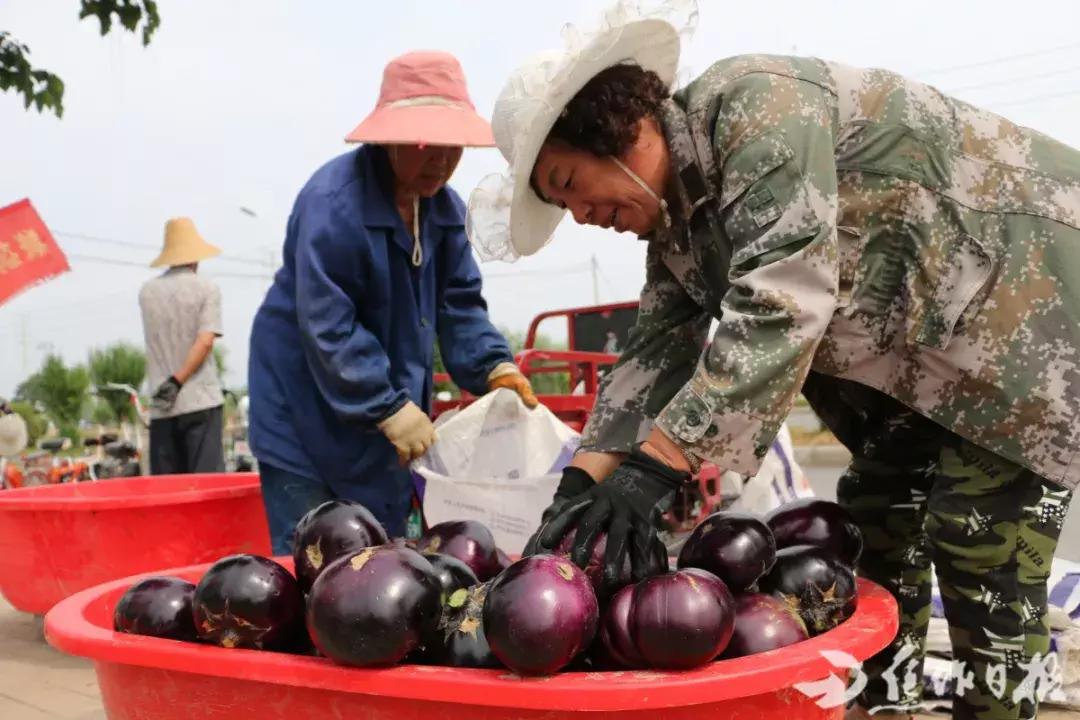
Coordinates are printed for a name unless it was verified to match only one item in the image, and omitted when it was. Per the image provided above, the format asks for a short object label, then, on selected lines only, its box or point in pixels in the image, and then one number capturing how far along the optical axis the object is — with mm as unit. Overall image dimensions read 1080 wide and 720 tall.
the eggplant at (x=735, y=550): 1965
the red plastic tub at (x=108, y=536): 3816
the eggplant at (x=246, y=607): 1742
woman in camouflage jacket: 1874
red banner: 7570
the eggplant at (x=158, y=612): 1826
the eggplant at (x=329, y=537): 1997
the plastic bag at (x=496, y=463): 3137
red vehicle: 4875
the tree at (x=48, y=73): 5598
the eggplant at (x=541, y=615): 1510
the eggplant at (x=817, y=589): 1892
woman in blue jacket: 3193
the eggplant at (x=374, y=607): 1540
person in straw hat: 5859
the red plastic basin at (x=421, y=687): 1436
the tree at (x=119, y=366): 41438
